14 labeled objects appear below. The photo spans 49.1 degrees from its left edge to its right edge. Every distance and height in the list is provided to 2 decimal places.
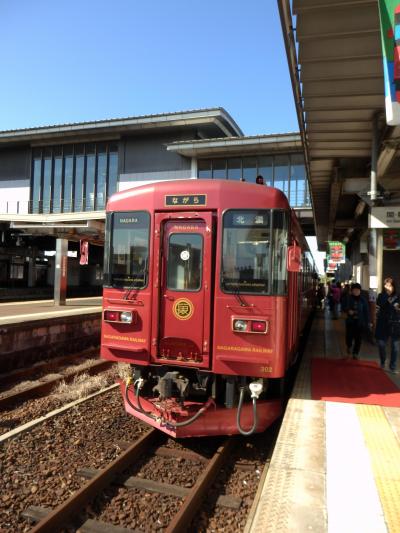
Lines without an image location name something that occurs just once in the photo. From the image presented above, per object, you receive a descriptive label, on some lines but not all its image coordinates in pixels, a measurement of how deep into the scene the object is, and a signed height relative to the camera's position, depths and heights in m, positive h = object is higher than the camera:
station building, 24.61 +6.96
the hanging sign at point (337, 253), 23.52 +1.46
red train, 4.90 -0.31
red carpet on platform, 5.81 -1.56
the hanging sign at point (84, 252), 19.39 +0.86
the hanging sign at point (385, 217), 9.21 +1.35
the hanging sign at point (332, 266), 29.19 +0.89
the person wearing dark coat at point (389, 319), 7.66 -0.68
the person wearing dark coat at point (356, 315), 8.43 -0.68
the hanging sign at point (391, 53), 4.70 +2.58
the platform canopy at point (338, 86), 5.93 +3.32
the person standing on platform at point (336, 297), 19.16 -0.82
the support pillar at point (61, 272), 17.41 -0.06
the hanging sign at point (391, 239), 11.05 +1.06
